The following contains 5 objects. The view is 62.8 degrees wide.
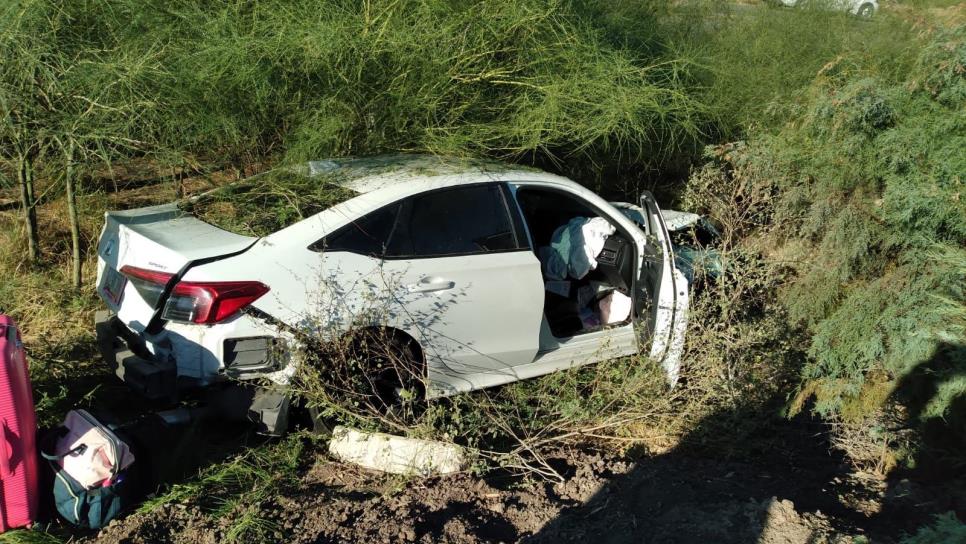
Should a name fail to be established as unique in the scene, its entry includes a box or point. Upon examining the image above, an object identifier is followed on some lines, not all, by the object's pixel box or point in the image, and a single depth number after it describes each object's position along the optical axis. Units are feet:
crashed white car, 13.07
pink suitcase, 10.67
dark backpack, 11.35
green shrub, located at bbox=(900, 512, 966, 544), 10.20
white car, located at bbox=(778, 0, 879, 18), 27.35
